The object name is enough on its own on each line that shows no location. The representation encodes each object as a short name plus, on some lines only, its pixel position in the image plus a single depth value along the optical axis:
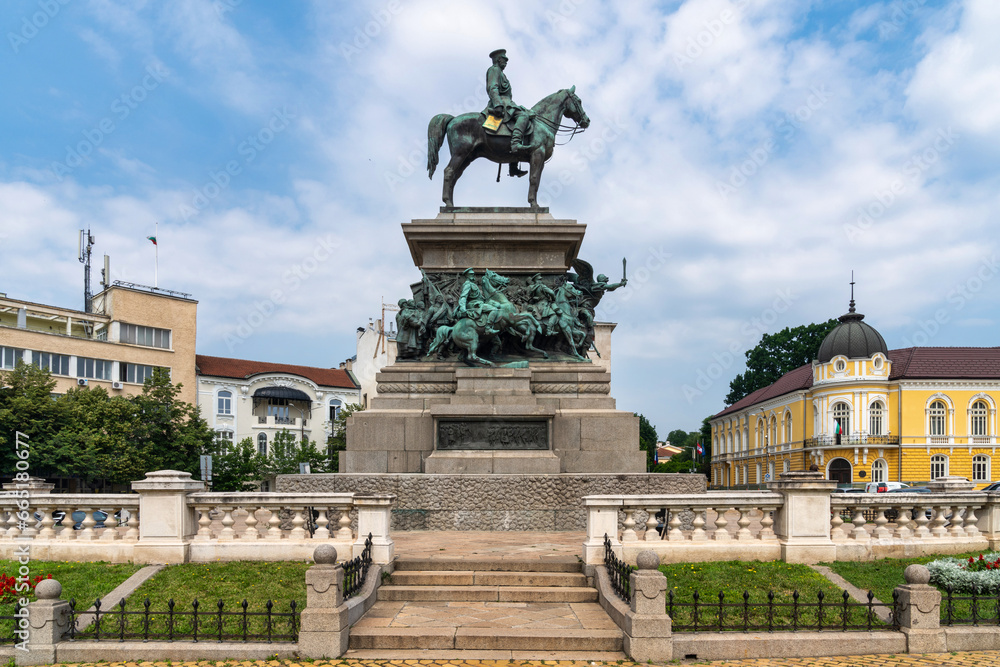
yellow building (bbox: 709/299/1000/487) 66.44
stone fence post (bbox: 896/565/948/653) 9.52
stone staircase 9.38
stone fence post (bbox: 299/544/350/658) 9.12
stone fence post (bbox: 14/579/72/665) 9.14
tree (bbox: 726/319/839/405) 87.97
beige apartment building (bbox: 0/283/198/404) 54.41
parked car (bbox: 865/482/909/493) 37.75
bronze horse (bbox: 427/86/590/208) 21.55
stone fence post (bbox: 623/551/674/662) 9.13
